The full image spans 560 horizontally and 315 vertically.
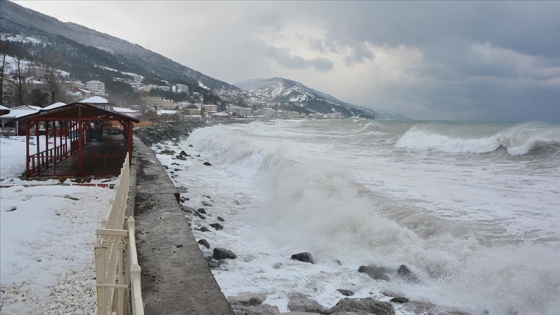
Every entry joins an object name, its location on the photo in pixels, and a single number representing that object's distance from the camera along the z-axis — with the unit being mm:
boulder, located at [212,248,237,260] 8086
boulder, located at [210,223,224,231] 10531
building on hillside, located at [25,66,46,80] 69438
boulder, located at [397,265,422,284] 7043
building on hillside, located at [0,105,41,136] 30188
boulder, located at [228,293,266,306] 6173
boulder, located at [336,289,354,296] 6588
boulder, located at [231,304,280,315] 5604
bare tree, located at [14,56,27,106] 44281
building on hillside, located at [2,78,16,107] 48400
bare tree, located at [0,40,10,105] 48906
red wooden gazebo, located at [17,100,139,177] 13968
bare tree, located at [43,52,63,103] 47812
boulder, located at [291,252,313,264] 8133
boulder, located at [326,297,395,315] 5836
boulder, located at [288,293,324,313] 6020
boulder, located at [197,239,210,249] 8620
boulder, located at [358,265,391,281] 7223
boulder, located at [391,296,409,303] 6293
